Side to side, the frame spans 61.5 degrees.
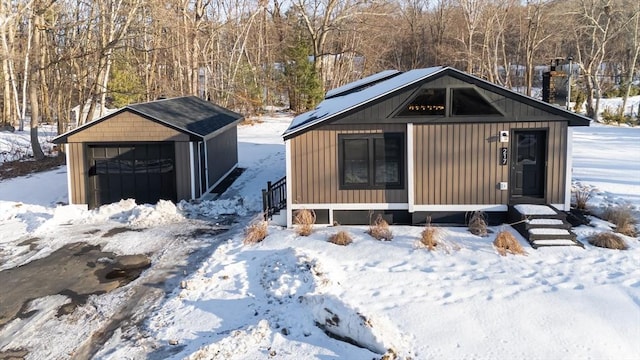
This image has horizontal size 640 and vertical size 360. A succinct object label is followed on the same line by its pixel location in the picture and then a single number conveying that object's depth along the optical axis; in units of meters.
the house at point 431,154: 11.20
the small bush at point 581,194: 12.55
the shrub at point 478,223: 10.67
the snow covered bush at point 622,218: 10.56
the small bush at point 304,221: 10.96
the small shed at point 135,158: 14.41
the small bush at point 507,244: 9.44
